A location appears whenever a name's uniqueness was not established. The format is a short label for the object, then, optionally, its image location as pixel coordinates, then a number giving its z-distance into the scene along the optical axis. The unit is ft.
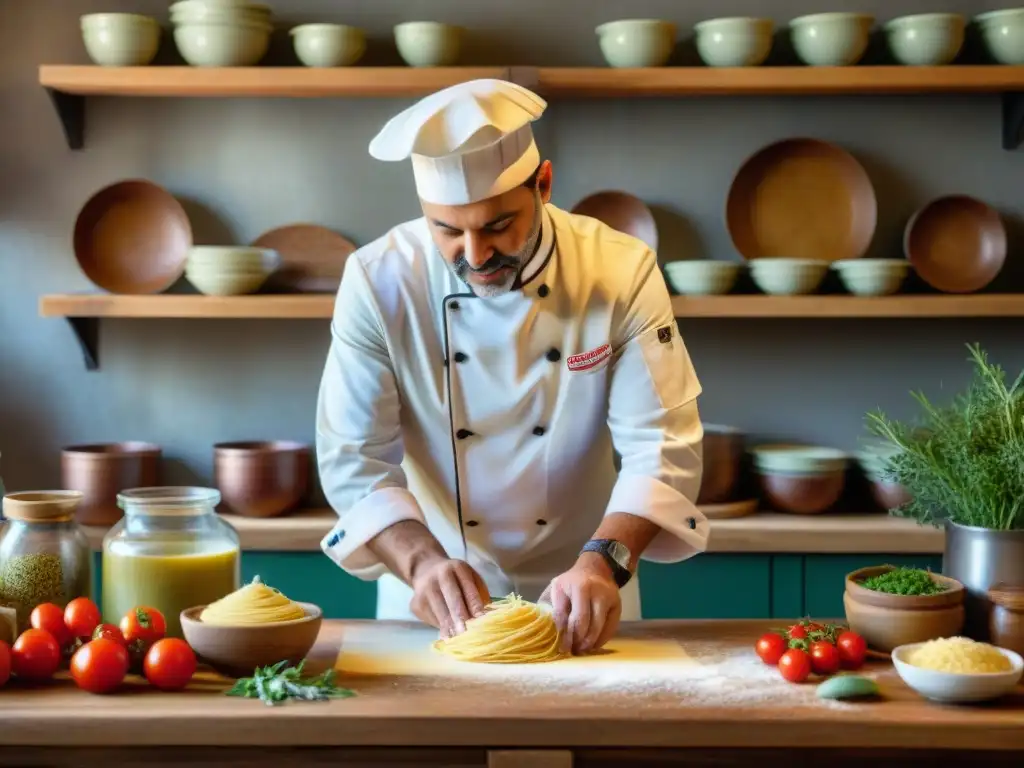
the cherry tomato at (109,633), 5.62
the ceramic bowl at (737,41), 11.37
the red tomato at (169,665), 5.46
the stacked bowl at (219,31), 11.34
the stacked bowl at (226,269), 11.41
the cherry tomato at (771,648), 5.98
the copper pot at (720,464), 11.55
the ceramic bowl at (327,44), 11.38
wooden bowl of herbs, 6.06
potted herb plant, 6.19
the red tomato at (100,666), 5.42
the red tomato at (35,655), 5.54
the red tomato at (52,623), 5.79
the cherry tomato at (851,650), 5.92
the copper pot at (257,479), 11.46
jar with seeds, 6.03
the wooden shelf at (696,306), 11.37
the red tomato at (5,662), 5.47
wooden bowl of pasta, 5.65
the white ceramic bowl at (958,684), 5.36
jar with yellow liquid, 6.13
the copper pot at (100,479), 11.46
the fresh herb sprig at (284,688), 5.39
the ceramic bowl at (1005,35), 11.42
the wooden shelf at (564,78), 11.28
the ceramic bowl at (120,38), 11.39
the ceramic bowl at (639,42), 11.38
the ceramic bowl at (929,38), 11.36
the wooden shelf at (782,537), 11.10
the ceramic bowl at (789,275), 11.40
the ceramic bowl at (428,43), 11.38
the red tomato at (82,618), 5.81
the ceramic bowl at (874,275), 11.40
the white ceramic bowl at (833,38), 11.32
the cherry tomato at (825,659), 5.82
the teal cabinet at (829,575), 11.12
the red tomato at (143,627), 5.71
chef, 6.63
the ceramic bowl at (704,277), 11.46
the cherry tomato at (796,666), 5.72
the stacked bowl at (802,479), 11.51
